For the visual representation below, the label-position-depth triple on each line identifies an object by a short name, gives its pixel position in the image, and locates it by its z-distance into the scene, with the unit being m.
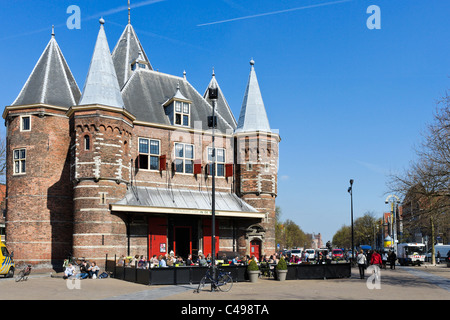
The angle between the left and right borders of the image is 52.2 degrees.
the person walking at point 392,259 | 34.76
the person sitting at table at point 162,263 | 24.22
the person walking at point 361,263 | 23.58
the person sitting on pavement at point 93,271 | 24.56
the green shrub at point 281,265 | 22.70
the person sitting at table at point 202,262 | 25.06
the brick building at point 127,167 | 27.75
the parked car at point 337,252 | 52.55
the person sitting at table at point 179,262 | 25.17
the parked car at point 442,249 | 54.42
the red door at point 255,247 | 33.66
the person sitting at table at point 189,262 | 25.82
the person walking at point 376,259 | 25.48
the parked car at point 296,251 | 53.84
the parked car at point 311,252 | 53.01
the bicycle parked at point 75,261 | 25.95
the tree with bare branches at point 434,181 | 25.27
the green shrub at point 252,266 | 22.06
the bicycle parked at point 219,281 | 17.81
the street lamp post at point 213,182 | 18.03
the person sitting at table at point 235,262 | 26.24
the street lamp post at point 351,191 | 35.22
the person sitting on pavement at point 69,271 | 23.61
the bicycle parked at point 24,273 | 22.82
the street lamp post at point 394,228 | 59.37
